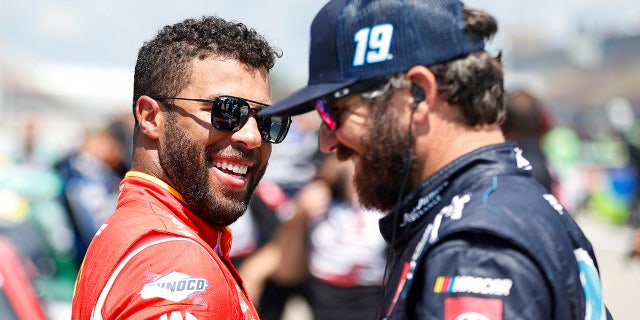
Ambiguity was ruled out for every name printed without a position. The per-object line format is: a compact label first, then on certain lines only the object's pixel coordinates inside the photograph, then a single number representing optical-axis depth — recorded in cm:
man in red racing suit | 245
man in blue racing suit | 199
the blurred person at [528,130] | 543
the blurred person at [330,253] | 568
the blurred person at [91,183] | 749
